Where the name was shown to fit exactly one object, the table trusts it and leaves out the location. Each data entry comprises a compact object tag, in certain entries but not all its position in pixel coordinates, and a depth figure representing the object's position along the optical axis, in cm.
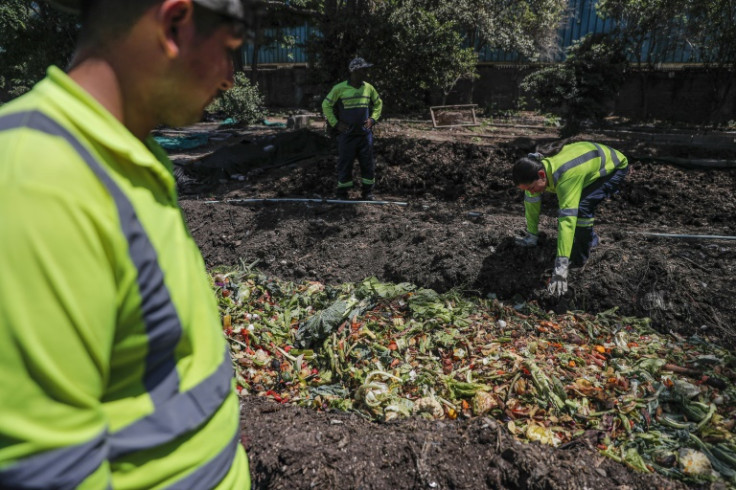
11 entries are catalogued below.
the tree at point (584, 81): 1012
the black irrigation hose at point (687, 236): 589
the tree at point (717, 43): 1052
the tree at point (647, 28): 1114
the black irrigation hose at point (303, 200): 772
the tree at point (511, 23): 1535
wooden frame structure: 1302
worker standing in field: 792
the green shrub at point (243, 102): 1526
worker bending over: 469
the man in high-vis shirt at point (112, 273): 65
